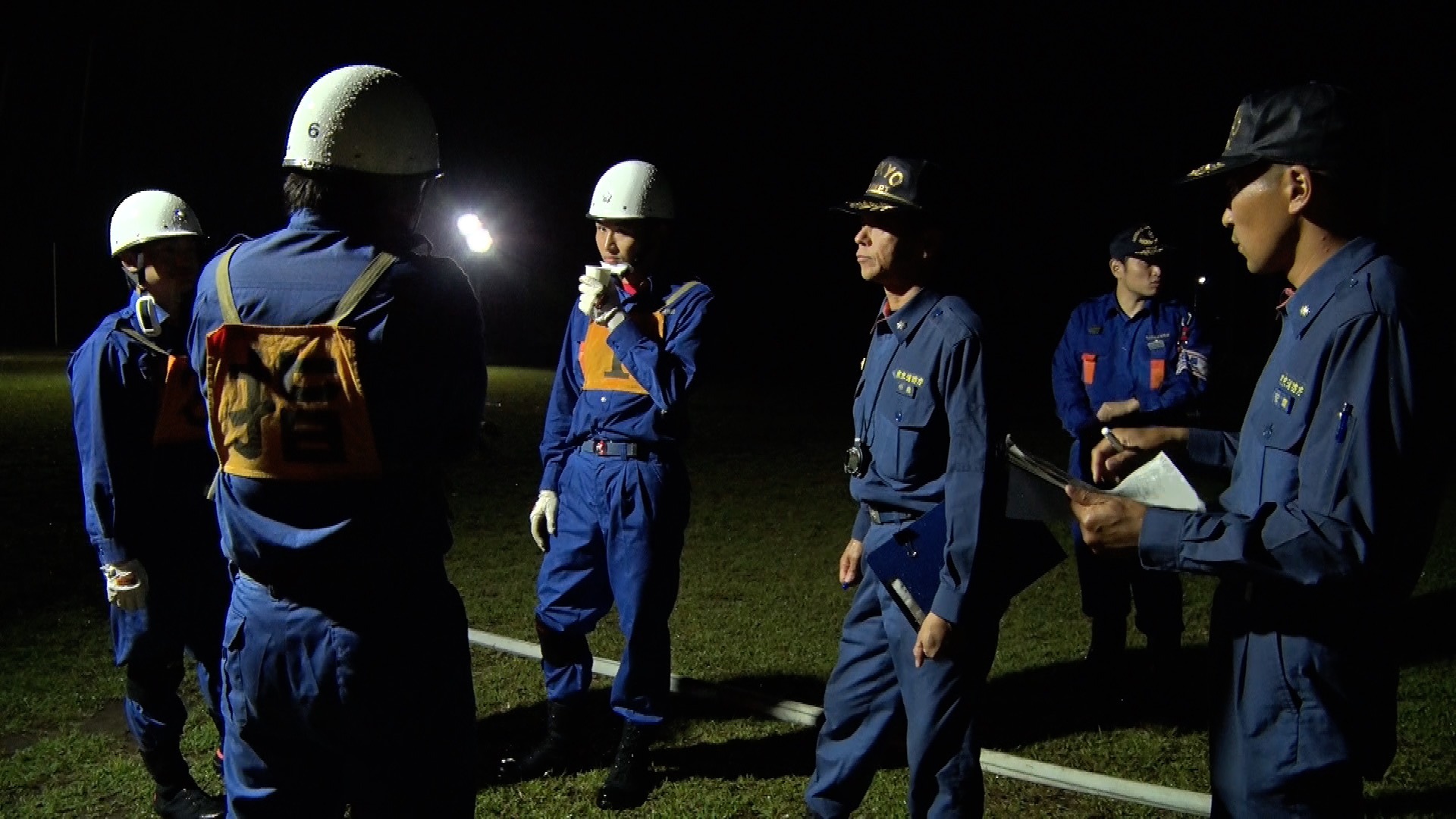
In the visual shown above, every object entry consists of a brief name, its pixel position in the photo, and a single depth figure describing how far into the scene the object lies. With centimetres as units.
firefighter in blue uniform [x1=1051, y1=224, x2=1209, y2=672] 564
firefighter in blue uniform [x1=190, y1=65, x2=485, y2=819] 249
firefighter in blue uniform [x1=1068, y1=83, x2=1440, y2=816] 210
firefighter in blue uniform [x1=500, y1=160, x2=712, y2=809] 442
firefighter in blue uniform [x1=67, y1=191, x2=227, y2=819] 409
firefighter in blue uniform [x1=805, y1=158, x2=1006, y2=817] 327
